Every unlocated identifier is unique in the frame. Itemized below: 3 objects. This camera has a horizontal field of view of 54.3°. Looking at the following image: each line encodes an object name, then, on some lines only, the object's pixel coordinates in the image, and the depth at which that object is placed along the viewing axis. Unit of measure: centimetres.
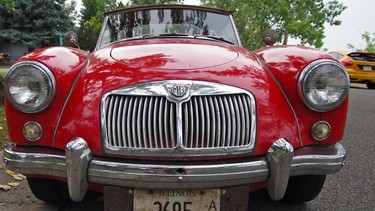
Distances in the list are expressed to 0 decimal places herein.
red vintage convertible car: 195
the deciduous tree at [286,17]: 2866
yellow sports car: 1258
